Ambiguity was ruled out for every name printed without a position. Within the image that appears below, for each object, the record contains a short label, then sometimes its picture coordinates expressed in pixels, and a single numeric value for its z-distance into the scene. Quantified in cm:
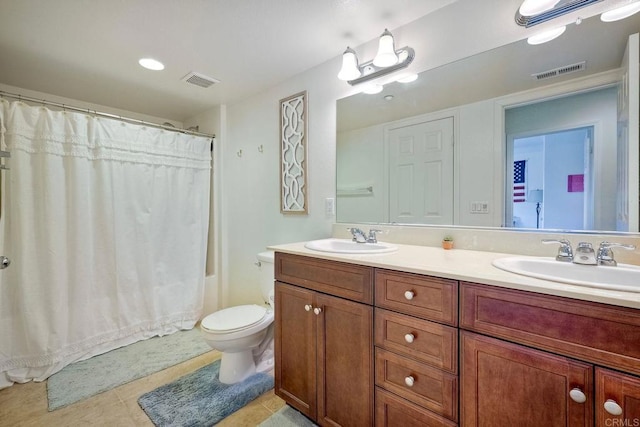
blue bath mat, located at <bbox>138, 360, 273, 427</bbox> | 150
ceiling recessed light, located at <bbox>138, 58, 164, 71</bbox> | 192
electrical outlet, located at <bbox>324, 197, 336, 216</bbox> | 197
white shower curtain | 184
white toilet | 170
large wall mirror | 113
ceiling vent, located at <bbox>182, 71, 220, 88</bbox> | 213
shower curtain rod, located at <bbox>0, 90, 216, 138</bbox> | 195
